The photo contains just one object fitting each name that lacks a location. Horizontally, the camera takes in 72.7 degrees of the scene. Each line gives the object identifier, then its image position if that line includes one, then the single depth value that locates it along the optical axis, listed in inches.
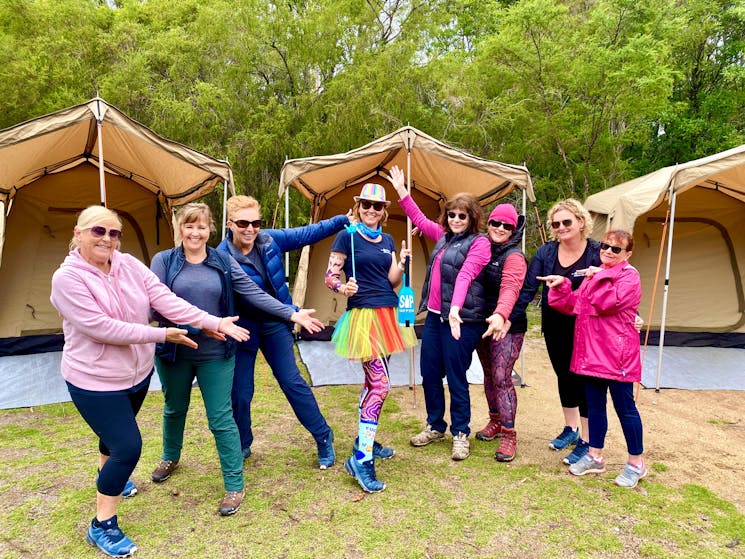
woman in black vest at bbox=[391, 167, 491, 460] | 109.2
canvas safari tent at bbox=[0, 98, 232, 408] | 168.9
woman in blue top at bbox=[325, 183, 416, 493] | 103.1
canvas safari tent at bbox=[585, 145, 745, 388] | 234.7
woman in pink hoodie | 73.9
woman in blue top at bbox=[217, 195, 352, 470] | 103.1
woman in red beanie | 109.7
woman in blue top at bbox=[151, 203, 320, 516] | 89.7
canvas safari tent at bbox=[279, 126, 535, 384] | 177.9
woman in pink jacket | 101.1
